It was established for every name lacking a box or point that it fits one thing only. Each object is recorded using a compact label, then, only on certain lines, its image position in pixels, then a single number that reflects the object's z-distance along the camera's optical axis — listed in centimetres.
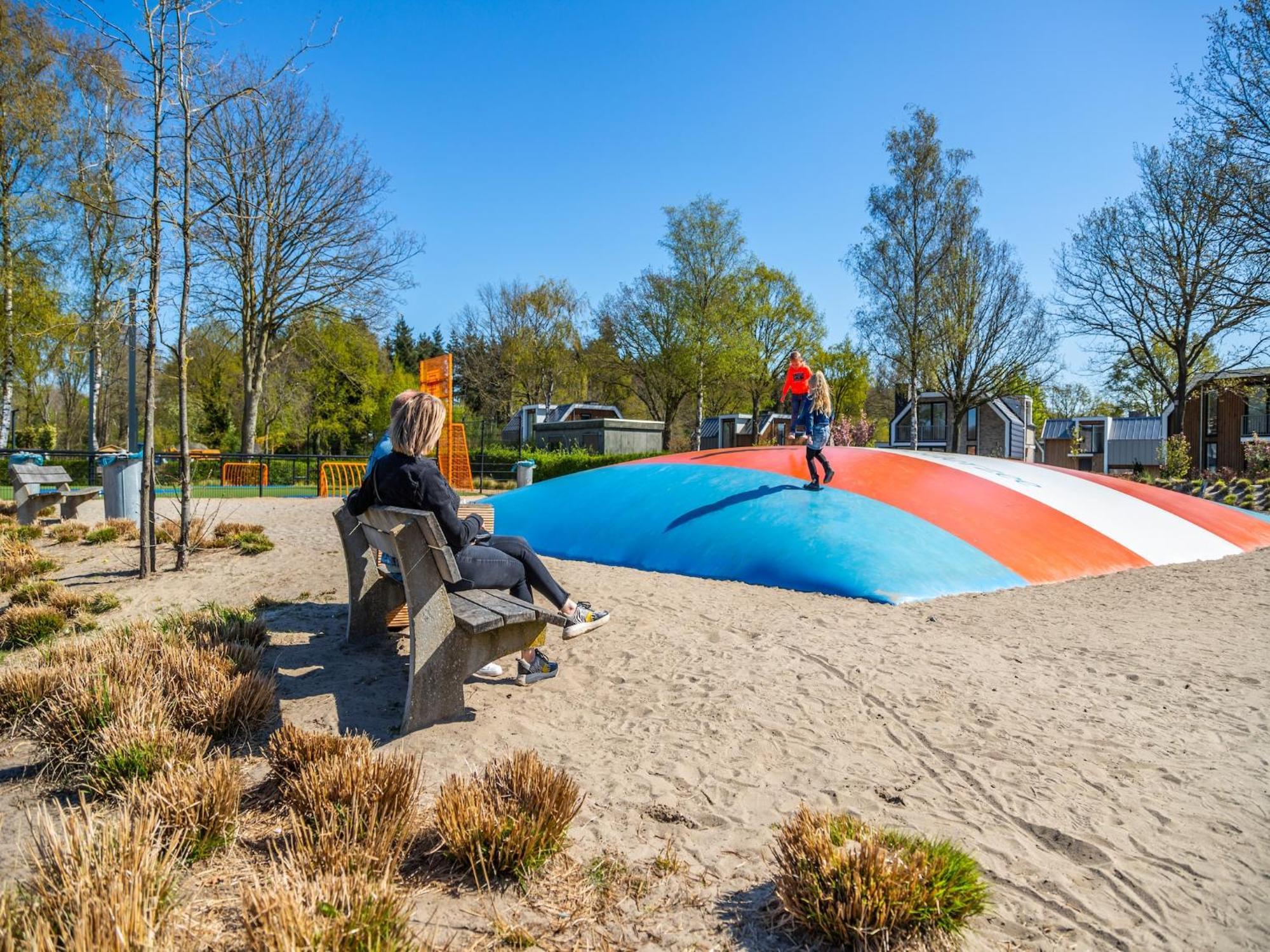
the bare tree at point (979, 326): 3128
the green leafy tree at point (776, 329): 4222
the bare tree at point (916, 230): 3141
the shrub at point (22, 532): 969
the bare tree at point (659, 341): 3859
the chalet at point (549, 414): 4300
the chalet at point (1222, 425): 3303
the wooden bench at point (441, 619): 337
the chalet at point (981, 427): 4338
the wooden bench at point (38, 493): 1130
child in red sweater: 1038
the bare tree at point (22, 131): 2038
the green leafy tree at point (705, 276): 3797
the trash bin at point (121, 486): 1176
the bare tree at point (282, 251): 2248
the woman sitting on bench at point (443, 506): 394
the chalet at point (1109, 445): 4622
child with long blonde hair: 931
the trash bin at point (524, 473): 2162
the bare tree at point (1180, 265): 1936
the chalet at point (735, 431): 4422
